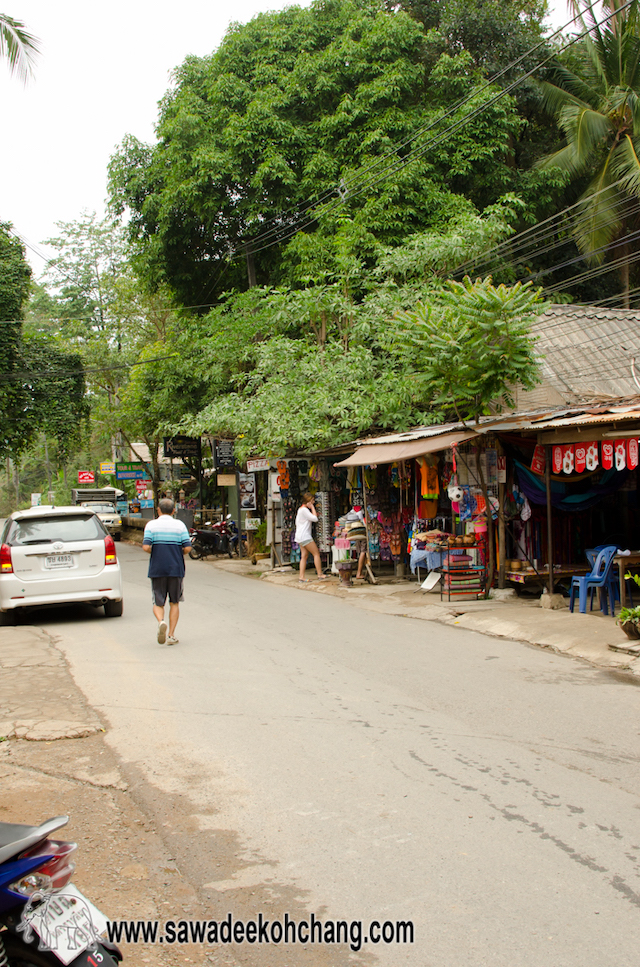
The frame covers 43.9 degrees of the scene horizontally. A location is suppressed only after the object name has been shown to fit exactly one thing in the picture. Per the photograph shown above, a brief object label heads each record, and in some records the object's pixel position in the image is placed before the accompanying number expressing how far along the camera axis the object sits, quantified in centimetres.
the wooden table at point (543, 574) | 1280
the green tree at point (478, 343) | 1263
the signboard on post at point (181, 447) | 3256
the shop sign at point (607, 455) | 1111
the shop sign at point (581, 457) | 1157
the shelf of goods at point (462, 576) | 1362
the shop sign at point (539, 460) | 1286
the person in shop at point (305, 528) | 1720
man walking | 970
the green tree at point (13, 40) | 1245
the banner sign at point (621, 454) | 1082
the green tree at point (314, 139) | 2250
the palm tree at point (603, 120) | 2309
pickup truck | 4184
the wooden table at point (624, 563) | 1090
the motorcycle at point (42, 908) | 247
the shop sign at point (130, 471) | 4019
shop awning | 1311
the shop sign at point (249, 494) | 2441
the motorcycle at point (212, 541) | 2625
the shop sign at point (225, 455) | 2616
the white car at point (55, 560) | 1161
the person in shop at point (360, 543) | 1666
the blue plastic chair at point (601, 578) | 1132
